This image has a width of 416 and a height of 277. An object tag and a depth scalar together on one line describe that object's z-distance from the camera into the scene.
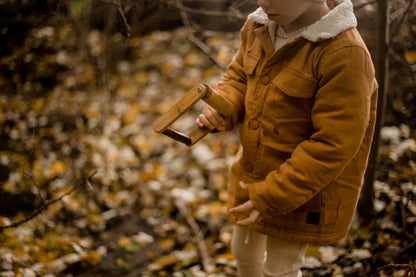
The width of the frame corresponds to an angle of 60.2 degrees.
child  1.16
